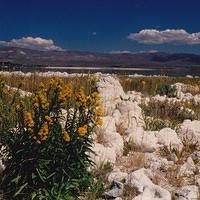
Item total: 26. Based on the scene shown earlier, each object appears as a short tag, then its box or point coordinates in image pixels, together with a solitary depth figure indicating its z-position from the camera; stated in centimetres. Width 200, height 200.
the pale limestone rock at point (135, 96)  712
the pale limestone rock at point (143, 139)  506
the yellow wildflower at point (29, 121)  350
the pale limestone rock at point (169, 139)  517
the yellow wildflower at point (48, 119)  351
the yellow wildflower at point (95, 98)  368
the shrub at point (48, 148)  355
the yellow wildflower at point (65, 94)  361
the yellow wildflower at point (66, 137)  353
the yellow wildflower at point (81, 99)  364
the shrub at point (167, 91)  907
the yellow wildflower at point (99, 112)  370
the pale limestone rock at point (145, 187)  386
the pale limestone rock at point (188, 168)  446
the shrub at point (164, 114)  588
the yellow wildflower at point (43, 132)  347
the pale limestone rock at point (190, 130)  542
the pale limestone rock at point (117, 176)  420
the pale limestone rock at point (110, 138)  489
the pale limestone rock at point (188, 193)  392
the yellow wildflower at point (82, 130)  354
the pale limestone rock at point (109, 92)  602
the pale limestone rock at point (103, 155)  450
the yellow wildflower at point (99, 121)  368
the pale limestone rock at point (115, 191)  392
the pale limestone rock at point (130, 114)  556
